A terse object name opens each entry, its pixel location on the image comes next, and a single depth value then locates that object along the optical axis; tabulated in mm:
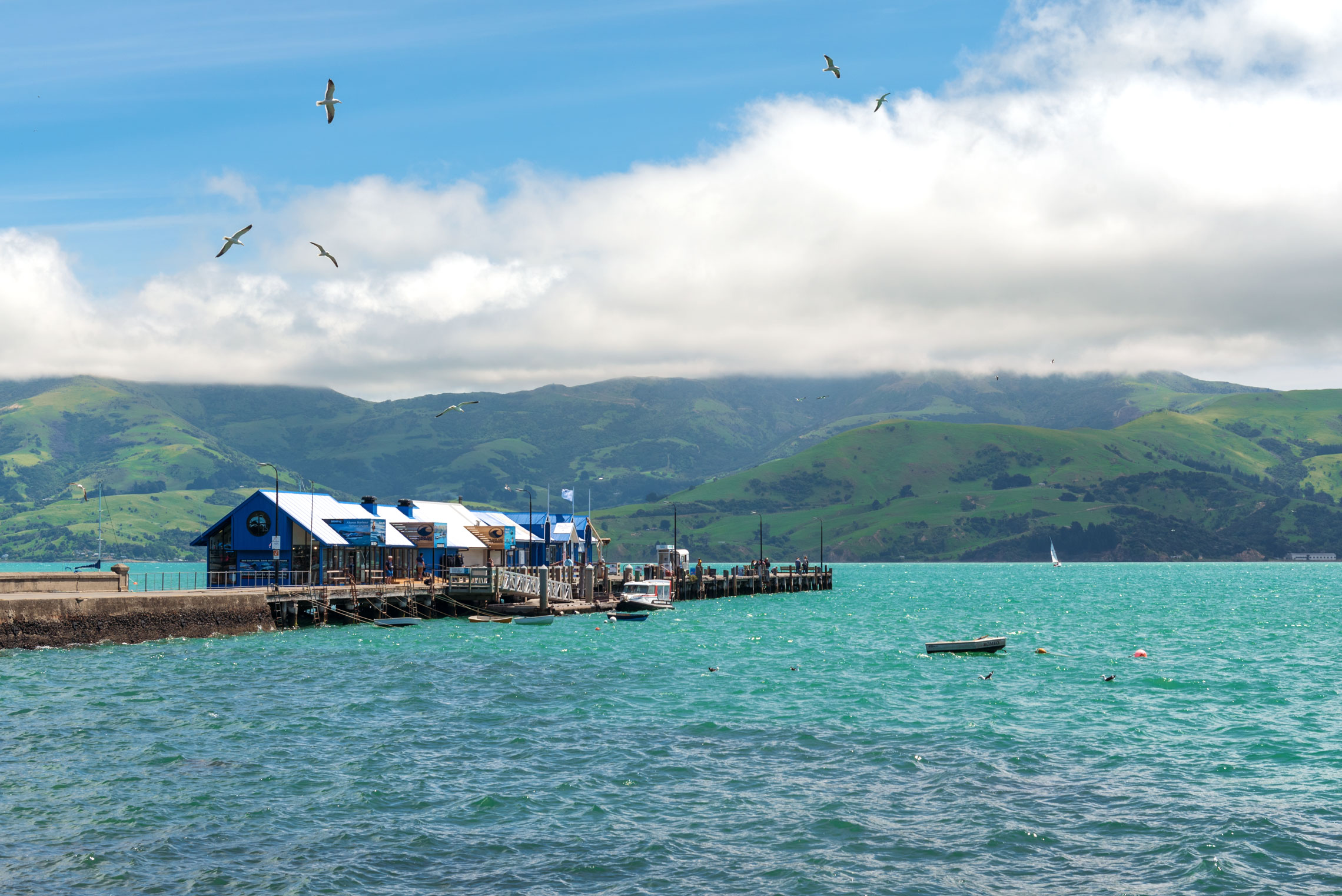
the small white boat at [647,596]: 109875
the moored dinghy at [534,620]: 90375
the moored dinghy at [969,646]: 69312
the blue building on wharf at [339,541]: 92500
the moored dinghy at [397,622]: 84812
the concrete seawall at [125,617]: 60906
